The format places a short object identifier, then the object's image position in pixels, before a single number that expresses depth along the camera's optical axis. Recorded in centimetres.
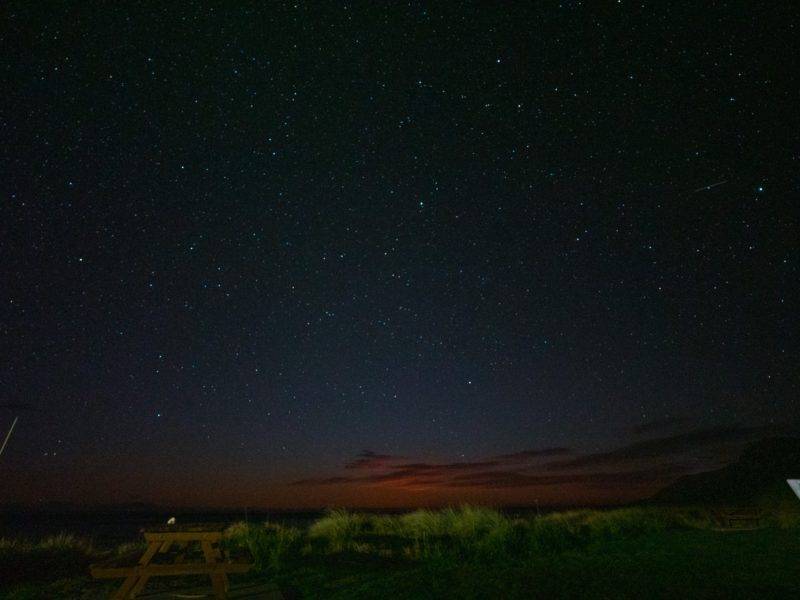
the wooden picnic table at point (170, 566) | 509
